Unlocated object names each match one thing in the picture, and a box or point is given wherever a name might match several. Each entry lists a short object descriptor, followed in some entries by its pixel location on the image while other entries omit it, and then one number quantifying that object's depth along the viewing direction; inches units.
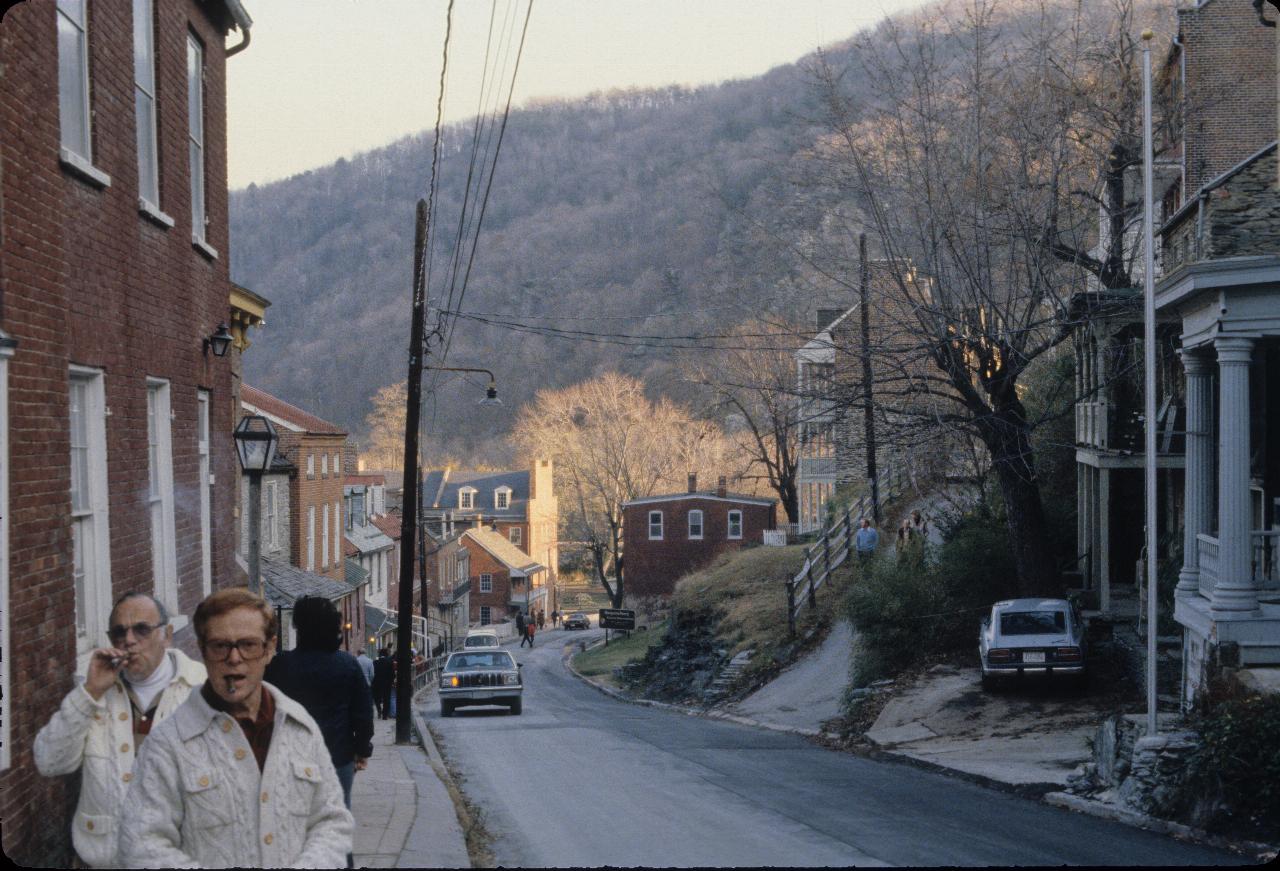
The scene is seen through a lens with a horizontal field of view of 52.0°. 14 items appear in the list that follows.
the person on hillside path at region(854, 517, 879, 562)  1362.5
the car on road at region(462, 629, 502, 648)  2097.7
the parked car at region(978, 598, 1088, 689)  786.8
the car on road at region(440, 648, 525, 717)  1153.4
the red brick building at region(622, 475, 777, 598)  2551.7
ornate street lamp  479.8
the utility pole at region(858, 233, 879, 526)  900.6
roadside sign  2308.1
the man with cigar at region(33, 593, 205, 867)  221.0
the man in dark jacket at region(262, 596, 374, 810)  314.3
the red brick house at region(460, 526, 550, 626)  3447.3
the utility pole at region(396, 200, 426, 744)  834.2
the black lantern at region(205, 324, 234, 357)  564.4
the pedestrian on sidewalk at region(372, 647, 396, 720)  947.7
